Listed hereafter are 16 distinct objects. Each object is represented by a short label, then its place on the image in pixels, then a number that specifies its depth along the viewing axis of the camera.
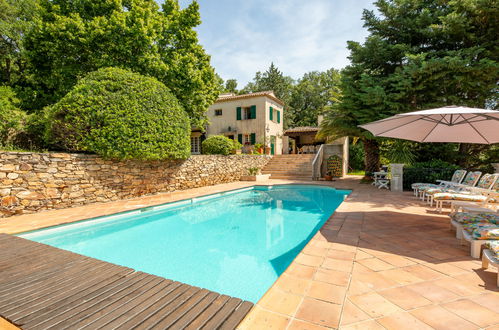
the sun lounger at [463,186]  5.58
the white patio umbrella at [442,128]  4.89
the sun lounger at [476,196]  4.65
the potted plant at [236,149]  14.39
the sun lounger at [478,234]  2.74
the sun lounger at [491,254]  2.29
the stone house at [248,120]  19.50
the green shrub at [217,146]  13.20
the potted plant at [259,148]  17.55
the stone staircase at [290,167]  14.72
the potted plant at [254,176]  13.60
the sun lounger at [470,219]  3.24
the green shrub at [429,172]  8.92
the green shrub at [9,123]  8.16
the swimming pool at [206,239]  3.50
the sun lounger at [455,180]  6.62
